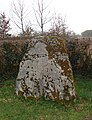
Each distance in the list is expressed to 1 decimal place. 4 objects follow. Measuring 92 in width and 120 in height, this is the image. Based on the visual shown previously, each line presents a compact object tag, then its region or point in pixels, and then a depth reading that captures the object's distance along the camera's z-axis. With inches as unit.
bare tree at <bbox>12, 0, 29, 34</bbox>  517.9
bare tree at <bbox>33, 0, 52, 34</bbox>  503.4
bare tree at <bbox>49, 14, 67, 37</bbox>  517.3
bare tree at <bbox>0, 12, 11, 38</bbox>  470.7
